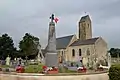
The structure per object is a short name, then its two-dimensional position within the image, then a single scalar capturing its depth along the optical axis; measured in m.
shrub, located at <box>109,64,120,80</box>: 5.20
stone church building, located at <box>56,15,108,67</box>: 26.64
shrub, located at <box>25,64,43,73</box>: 6.98
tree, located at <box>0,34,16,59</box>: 30.05
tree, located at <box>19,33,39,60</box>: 29.46
